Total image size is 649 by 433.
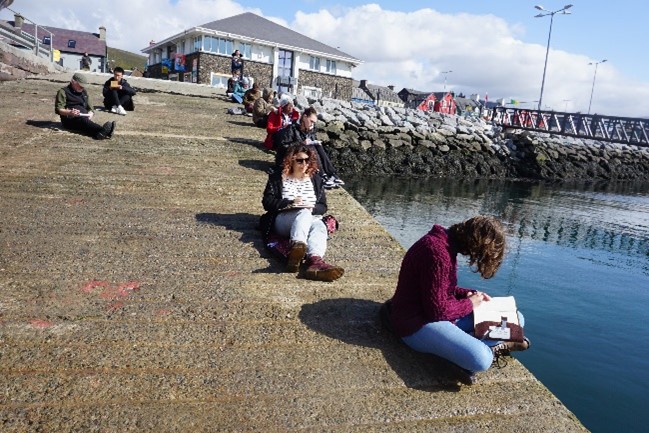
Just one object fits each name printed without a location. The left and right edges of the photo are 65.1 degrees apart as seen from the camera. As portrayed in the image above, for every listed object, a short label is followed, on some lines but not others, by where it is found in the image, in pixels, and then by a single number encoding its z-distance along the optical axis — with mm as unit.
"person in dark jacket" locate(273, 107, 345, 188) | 8156
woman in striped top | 4766
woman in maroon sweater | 3434
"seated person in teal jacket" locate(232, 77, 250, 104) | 19562
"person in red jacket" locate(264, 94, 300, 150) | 10461
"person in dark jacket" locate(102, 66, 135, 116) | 12742
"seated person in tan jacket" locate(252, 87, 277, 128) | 13461
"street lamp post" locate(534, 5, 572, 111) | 44119
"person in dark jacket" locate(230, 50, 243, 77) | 25141
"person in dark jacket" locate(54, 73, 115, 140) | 9758
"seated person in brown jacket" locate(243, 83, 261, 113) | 15711
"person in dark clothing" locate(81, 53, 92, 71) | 34747
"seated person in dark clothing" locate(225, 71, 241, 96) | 21719
